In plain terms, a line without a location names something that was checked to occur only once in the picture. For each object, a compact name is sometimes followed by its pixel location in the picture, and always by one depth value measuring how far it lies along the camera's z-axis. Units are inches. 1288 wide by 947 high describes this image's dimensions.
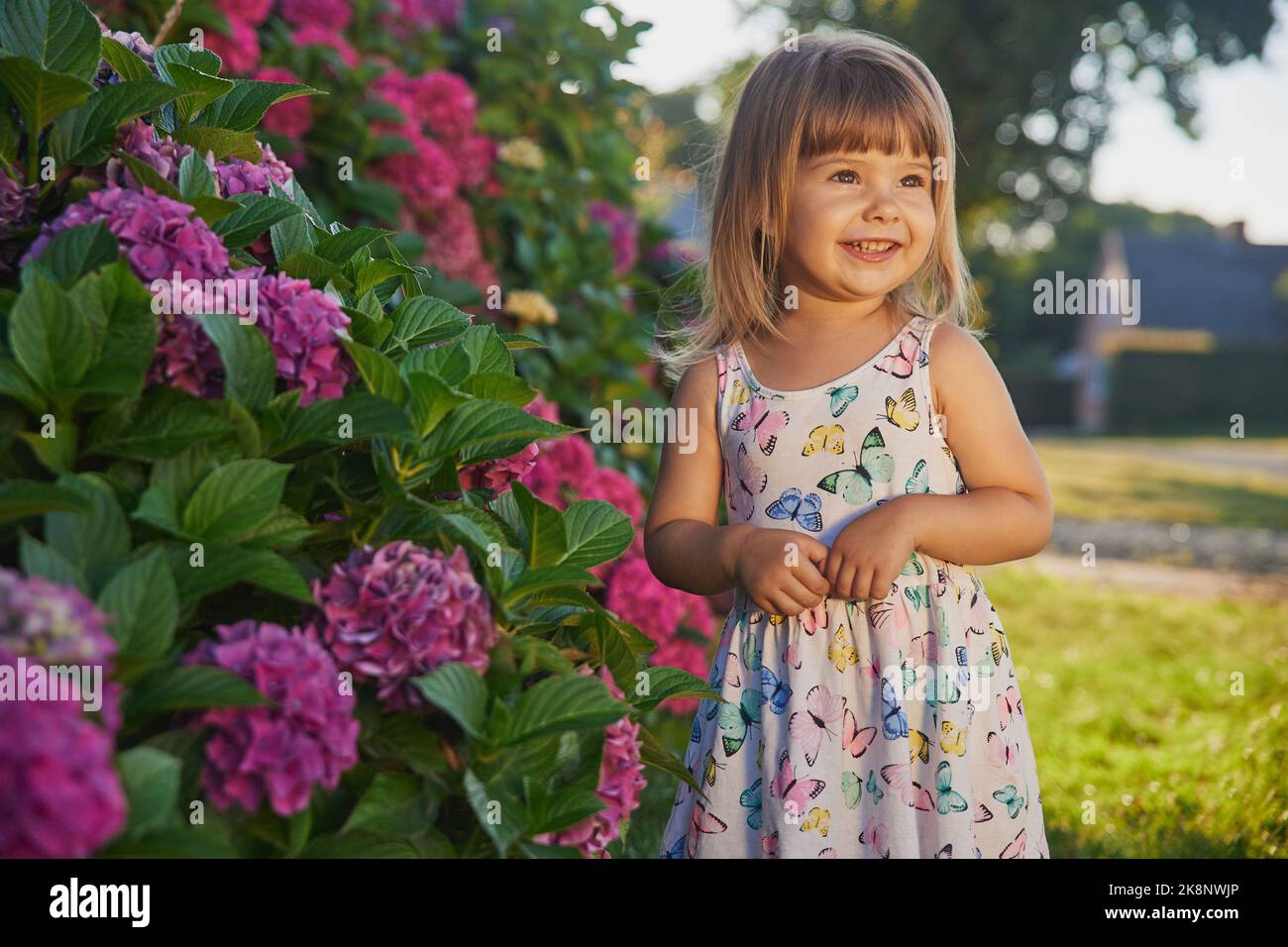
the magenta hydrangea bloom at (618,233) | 169.8
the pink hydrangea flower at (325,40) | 140.3
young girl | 74.6
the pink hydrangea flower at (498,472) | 64.2
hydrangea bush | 43.6
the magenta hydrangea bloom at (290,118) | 132.4
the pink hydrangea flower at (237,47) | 126.2
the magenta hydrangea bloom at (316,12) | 144.3
